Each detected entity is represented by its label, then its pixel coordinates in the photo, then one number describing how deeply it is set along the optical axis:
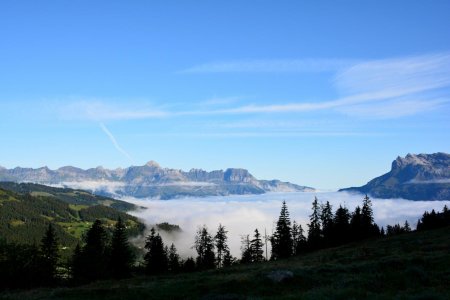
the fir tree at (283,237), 102.19
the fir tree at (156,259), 94.00
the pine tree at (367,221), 107.12
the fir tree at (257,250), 109.65
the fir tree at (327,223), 107.03
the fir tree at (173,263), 99.53
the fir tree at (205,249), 108.25
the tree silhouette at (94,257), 74.06
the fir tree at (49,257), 74.88
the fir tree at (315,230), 106.06
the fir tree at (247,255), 111.69
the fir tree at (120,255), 82.12
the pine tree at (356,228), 106.31
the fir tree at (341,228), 106.00
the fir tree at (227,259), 114.31
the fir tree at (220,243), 114.62
